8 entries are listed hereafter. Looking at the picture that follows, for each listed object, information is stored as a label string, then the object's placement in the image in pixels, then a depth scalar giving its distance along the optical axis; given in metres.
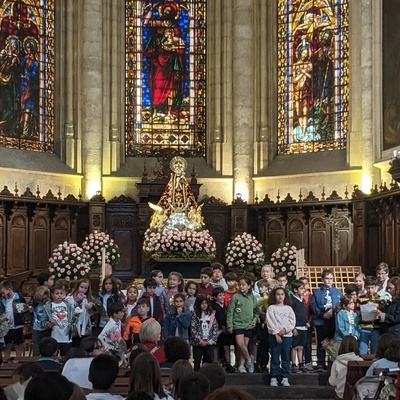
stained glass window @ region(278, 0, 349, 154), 24.05
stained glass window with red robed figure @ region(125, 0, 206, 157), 25.59
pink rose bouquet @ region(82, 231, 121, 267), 21.22
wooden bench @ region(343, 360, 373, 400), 9.28
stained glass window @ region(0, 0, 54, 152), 23.80
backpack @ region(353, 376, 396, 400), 8.18
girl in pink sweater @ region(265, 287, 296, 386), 12.52
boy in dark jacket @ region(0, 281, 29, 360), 13.59
